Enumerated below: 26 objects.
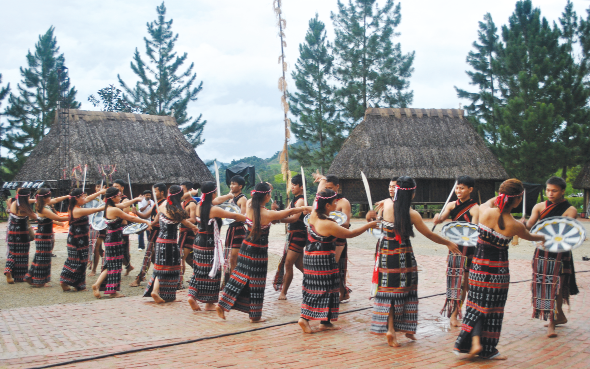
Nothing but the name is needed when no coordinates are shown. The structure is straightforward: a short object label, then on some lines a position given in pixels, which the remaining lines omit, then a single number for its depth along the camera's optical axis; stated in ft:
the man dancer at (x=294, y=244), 23.06
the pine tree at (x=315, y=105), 115.96
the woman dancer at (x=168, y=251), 22.85
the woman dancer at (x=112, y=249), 24.41
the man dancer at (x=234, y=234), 23.43
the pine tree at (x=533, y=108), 83.15
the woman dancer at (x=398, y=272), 15.93
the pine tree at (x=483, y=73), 111.24
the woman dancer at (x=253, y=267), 19.06
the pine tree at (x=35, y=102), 116.26
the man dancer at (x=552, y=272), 17.49
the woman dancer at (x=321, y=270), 17.53
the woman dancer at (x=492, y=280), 14.65
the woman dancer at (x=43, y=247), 27.58
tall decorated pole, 61.21
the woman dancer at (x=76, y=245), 25.99
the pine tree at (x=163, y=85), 131.95
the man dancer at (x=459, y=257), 18.88
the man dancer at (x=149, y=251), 27.32
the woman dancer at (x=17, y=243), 28.73
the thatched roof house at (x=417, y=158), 86.38
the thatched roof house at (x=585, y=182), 83.76
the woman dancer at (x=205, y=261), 21.27
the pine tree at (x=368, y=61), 115.65
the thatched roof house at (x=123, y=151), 88.02
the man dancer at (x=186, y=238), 26.94
